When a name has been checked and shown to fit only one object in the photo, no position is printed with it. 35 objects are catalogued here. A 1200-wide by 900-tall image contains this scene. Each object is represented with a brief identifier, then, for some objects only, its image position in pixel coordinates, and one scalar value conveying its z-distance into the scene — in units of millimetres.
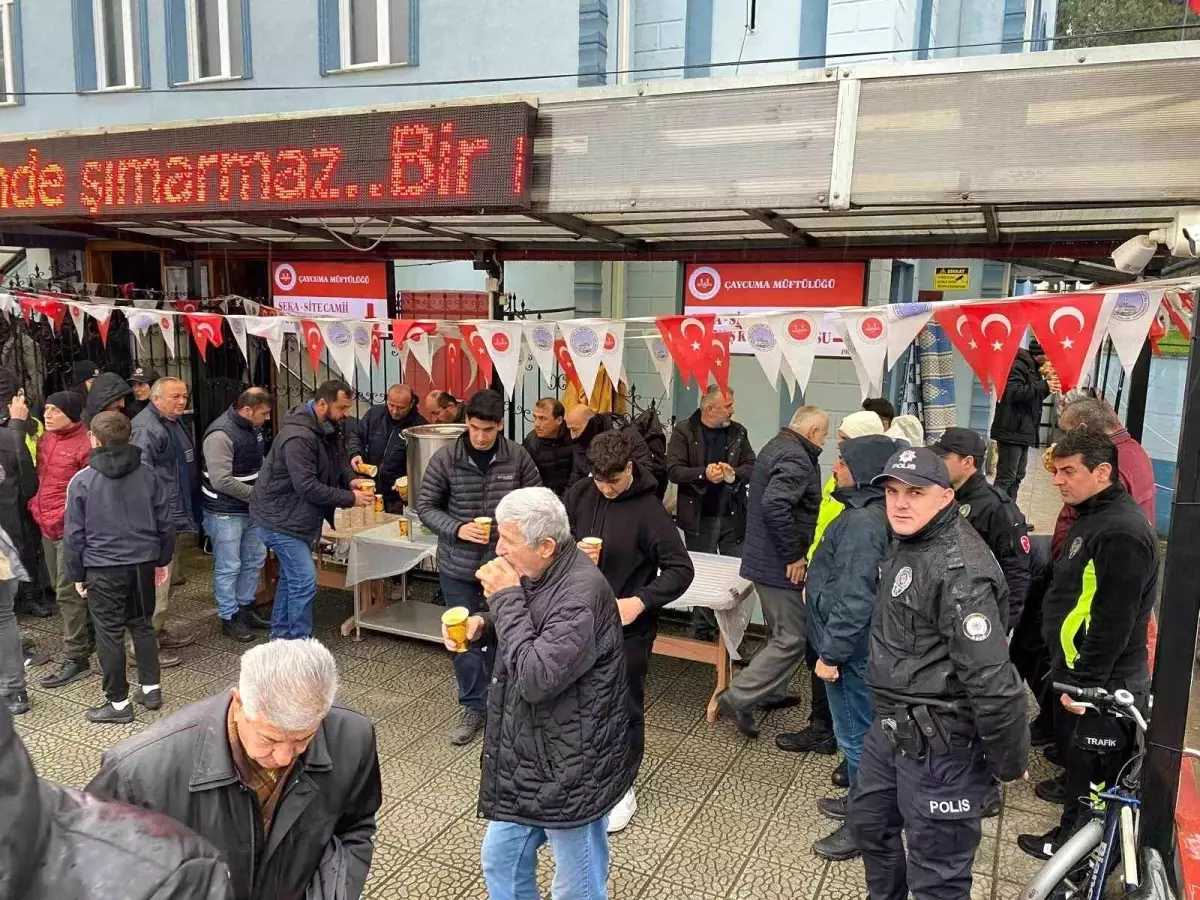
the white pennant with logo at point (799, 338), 4508
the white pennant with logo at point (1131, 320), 3525
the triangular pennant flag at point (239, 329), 6511
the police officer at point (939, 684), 2652
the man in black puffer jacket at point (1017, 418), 9438
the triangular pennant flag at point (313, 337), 6402
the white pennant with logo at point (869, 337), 4270
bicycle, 2902
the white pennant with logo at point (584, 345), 5215
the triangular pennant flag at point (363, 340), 6219
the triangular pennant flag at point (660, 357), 5488
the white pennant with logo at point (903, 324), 4172
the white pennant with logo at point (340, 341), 6291
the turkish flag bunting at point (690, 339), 4816
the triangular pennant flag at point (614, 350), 5133
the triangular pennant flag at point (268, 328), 6402
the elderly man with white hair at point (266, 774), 1940
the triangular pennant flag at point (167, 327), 6859
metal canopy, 3346
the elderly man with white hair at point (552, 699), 2693
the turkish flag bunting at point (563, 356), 5809
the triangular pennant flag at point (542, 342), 5449
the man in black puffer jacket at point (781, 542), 4598
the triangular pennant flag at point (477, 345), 5764
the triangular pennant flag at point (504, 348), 5660
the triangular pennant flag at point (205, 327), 6527
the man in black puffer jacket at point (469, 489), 4566
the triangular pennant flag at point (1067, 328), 3648
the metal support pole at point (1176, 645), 2746
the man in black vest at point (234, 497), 5758
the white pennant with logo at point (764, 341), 4602
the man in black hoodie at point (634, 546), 3637
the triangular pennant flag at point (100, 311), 6742
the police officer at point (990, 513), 4078
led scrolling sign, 4523
